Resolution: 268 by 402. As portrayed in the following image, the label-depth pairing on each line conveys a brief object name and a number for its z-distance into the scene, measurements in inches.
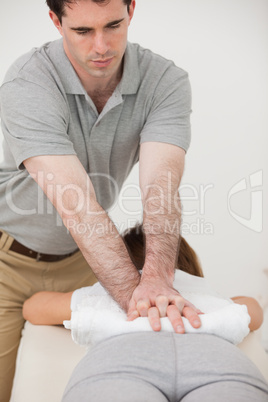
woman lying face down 40.1
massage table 63.1
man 56.7
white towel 47.1
